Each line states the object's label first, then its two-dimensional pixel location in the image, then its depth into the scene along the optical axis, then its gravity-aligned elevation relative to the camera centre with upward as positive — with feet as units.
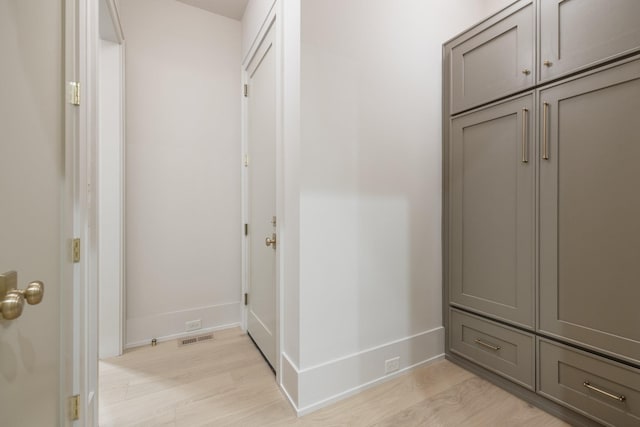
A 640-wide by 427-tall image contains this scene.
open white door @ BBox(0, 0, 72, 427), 2.31 +0.02
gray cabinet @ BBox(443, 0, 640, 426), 4.23 +0.17
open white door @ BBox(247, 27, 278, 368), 6.48 +0.41
